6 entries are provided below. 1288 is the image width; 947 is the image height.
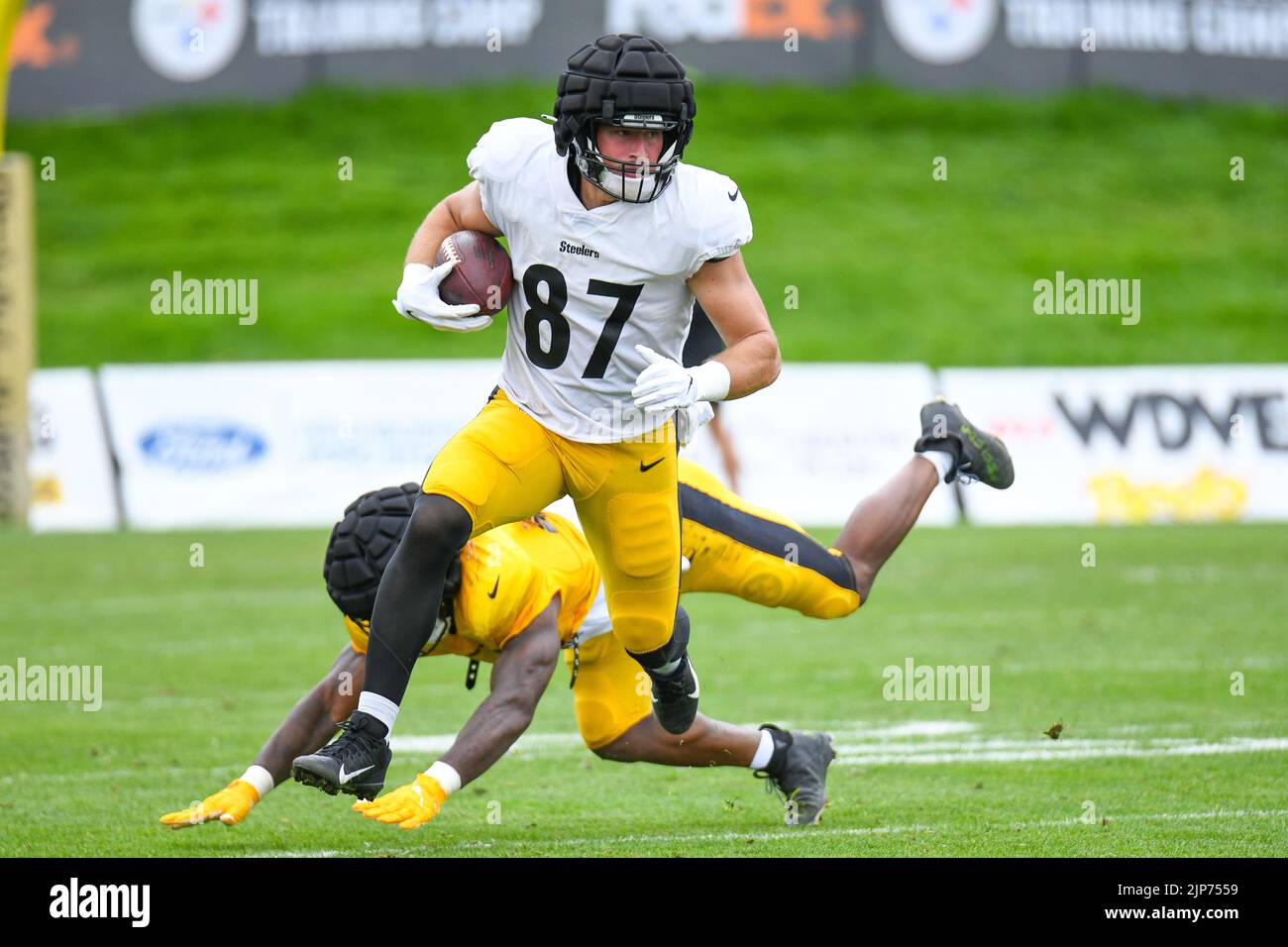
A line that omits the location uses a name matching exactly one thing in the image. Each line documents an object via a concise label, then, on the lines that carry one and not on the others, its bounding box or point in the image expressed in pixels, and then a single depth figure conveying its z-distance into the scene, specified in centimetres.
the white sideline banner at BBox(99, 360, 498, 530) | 1291
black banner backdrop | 2100
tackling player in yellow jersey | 455
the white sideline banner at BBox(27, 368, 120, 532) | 1300
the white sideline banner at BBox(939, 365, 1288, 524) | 1302
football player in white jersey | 435
